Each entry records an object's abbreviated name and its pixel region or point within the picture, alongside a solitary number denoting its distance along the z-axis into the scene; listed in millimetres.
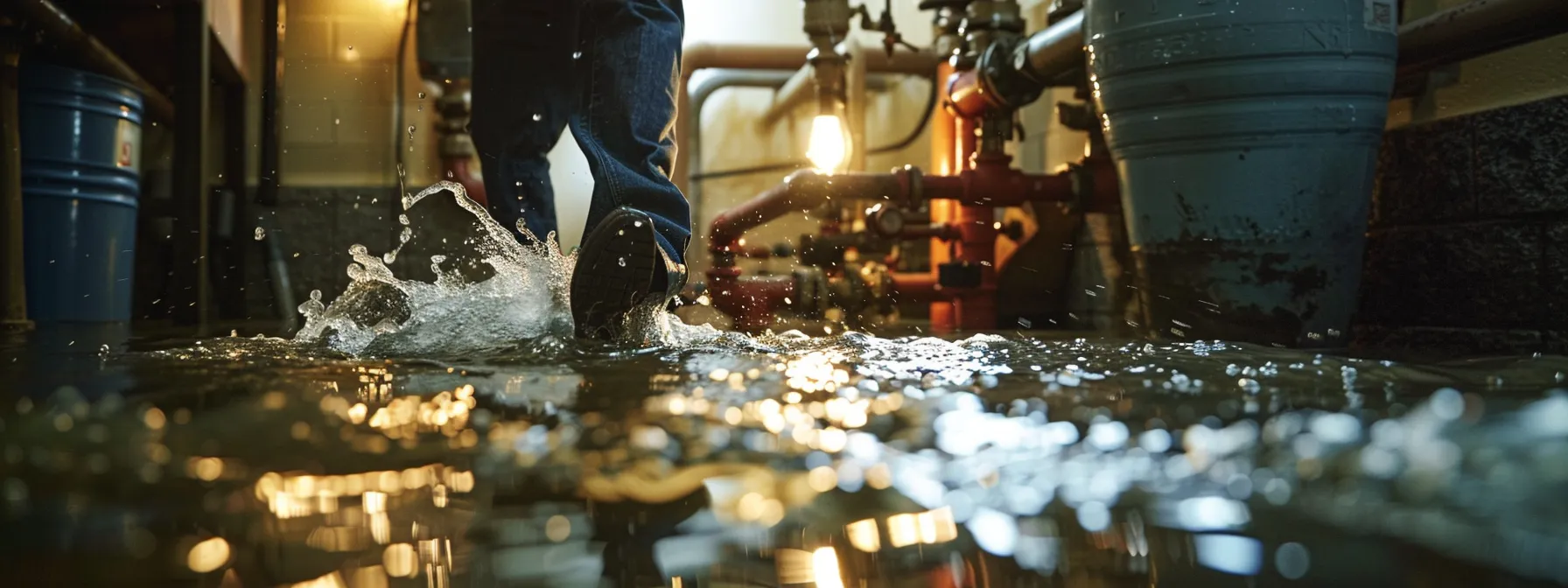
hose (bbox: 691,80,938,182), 3807
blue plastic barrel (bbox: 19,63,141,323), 2414
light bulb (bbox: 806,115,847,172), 2984
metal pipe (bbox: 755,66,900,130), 3721
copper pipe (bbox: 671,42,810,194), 3734
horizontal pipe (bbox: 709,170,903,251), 2311
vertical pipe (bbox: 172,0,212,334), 2639
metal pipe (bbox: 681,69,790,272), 4211
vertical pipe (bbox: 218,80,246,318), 3254
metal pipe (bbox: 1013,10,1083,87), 1867
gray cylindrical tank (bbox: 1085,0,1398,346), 1423
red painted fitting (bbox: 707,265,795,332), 2559
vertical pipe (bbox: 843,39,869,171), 3596
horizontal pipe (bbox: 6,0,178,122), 2061
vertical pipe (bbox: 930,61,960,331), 2824
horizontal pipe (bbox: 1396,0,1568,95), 1373
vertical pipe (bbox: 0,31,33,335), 2209
